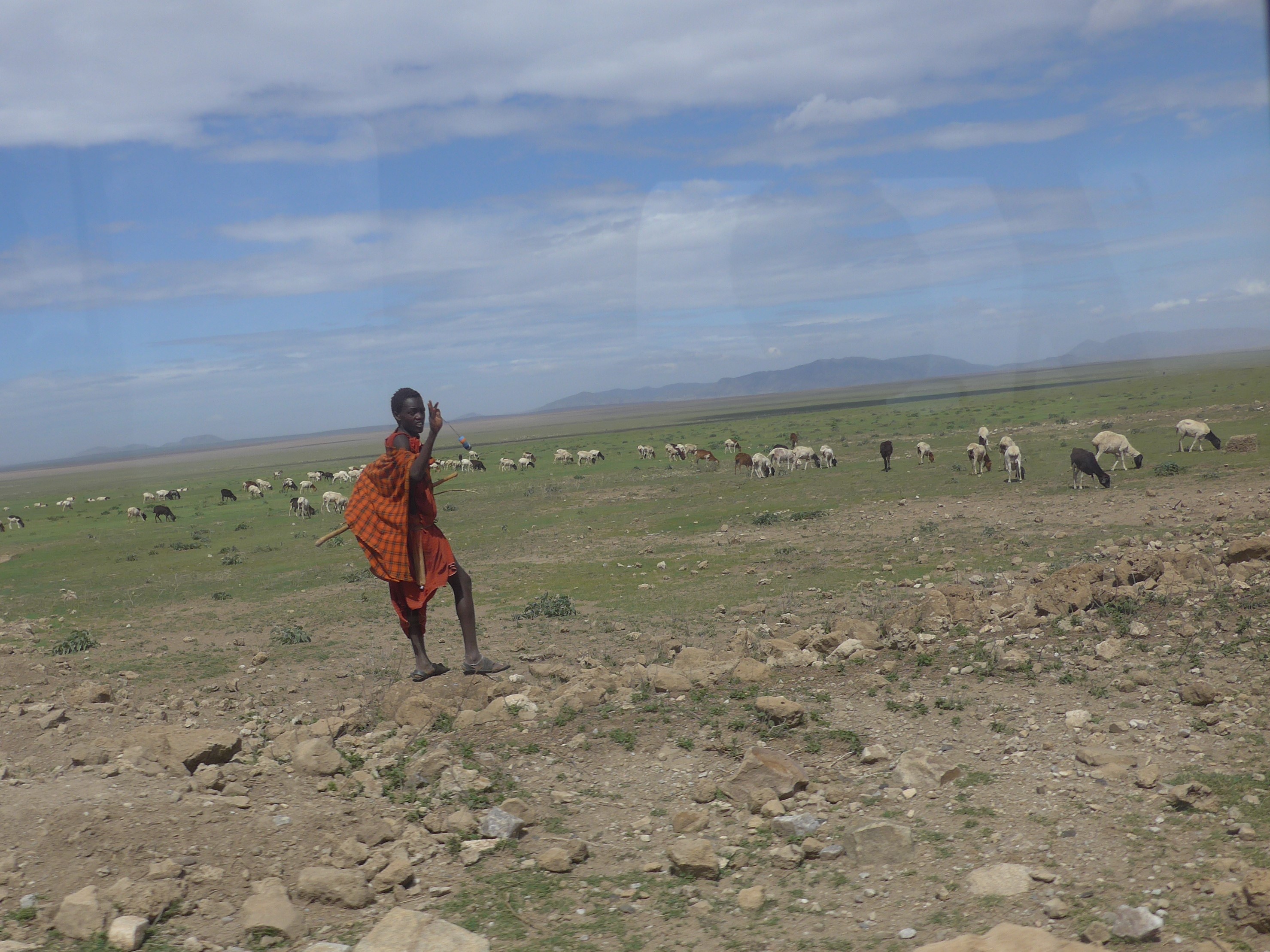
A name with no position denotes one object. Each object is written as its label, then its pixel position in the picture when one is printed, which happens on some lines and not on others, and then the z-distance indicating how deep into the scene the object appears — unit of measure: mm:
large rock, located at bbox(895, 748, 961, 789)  5535
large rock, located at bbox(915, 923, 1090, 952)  3586
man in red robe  8016
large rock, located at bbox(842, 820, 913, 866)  4770
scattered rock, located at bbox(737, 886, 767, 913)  4496
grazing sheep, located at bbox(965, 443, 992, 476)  25875
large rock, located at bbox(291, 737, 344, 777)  6254
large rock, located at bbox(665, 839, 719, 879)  4789
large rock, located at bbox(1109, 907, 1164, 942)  3803
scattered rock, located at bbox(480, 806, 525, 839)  5336
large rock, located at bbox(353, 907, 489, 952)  4090
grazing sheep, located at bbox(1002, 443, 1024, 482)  23438
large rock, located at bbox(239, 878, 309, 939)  4359
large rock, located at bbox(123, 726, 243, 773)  6172
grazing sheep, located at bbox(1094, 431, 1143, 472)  23906
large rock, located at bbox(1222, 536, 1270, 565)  9008
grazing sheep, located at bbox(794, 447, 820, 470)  33594
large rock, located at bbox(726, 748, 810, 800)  5570
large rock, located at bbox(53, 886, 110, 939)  4215
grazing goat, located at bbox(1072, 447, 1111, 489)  20953
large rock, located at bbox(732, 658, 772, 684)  7387
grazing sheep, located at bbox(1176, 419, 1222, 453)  24797
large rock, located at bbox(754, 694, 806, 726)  6492
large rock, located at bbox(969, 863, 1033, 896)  4305
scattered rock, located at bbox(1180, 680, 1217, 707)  6051
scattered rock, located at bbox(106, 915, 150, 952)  4145
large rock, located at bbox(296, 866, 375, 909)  4656
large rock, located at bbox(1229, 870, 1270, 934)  3705
